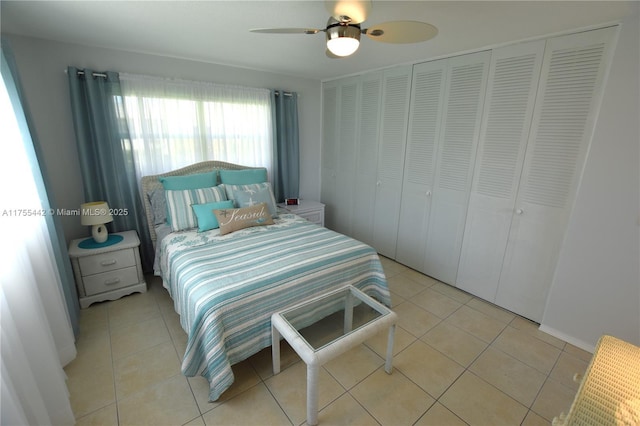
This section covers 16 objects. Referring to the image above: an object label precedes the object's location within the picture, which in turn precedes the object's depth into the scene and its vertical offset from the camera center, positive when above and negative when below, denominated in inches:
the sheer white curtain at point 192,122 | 102.3 +8.4
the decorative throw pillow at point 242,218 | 95.1 -25.9
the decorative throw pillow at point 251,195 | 106.9 -19.8
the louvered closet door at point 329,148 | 145.0 -2.2
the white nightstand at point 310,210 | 138.4 -32.8
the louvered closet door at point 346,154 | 135.3 -5.1
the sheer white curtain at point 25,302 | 42.5 -29.3
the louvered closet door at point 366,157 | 125.1 -6.3
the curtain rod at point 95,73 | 89.7 +22.1
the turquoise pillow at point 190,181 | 101.6 -14.0
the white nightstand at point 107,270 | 88.7 -41.6
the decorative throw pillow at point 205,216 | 96.7 -25.0
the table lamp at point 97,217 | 89.3 -23.7
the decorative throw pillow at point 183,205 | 96.7 -21.4
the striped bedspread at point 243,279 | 59.2 -33.4
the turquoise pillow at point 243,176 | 113.4 -13.5
